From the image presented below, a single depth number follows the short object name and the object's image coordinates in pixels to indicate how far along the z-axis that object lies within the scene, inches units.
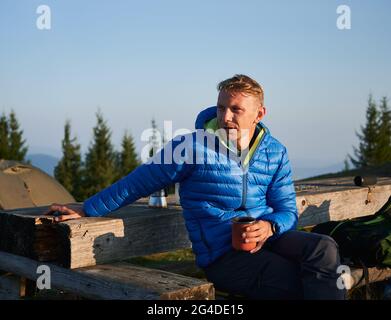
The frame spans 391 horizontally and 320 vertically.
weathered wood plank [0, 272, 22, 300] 163.6
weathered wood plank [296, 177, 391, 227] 202.1
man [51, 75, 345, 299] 136.1
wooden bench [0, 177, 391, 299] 121.6
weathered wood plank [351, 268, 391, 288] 162.9
